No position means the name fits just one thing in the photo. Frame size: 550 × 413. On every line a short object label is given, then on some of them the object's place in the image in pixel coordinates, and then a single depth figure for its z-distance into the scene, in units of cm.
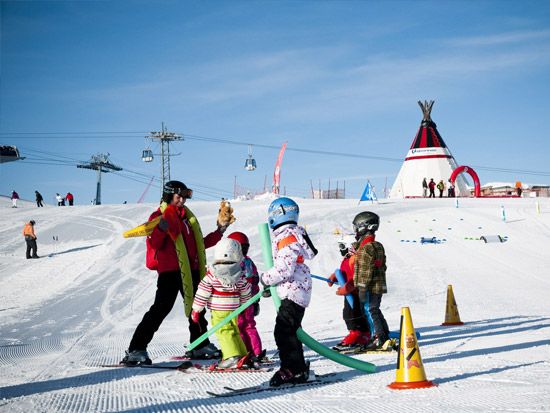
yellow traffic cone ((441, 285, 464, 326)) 1022
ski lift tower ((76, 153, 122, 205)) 9606
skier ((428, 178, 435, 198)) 4719
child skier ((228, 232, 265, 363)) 676
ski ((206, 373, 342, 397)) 496
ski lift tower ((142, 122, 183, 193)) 6519
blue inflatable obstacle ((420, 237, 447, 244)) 2224
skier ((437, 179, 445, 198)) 4694
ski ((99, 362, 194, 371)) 629
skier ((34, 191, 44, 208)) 4712
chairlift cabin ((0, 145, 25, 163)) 6638
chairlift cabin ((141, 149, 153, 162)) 6256
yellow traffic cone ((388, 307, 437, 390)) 490
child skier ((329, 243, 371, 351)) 785
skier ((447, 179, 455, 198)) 4862
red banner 4709
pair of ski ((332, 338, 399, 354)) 736
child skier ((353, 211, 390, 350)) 742
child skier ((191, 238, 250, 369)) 629
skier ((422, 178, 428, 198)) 4844
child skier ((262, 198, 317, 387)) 536
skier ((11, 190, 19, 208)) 4506
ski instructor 673
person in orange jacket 2189
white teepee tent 5616
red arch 4925
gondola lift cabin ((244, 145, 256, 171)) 5731
